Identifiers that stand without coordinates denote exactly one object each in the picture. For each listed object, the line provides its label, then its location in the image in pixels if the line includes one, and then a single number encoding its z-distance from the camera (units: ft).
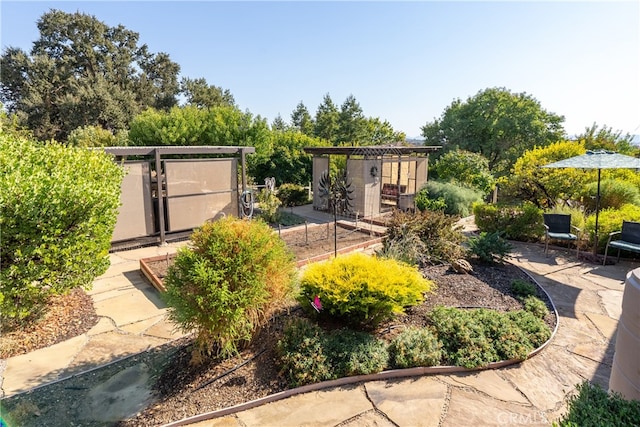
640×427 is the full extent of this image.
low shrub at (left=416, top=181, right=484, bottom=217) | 37.24
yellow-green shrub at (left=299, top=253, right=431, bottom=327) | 11.05
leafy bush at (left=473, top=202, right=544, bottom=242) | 26.96
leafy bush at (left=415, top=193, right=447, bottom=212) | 35.96
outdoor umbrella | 20.59
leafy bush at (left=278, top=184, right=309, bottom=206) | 44.83
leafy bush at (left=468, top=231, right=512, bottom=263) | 19.16
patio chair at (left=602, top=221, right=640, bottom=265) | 20.64
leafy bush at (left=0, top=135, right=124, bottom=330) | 11.39
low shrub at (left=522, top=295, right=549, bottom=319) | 13.91
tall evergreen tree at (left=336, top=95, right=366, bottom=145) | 89.40
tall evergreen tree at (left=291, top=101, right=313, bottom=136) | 141.19
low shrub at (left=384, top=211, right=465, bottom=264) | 18.63
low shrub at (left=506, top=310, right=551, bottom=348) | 12.00
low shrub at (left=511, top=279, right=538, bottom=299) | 15.74
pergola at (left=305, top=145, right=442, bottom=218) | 35.36
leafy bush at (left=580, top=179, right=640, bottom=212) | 27.66
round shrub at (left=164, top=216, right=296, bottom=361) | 9.71
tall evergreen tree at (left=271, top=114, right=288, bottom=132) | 128.88
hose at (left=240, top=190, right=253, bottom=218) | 30.17
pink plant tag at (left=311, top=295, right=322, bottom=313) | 10.92
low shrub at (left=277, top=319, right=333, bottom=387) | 9.78
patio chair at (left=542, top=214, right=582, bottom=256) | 23.99
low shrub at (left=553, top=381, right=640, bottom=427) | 5.56
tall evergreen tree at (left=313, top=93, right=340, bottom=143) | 92.43
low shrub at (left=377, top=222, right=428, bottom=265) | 17.28
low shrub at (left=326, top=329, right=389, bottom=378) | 10.11
